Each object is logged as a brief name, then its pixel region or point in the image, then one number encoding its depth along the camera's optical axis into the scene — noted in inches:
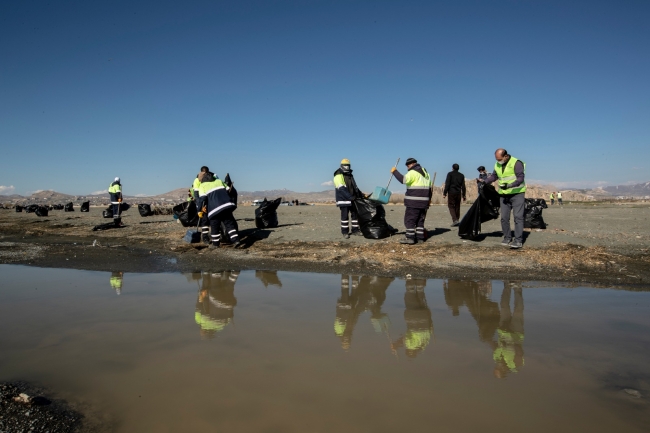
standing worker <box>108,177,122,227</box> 515.3
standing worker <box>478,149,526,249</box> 281.1
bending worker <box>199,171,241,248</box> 322.3
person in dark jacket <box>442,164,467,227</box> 438.0
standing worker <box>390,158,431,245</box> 307.4
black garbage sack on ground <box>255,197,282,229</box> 426.0
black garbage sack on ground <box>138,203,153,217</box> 691.1
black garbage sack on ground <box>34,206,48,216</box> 792.9
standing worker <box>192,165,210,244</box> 351.2
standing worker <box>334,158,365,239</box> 350.0
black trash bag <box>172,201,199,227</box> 420.2
